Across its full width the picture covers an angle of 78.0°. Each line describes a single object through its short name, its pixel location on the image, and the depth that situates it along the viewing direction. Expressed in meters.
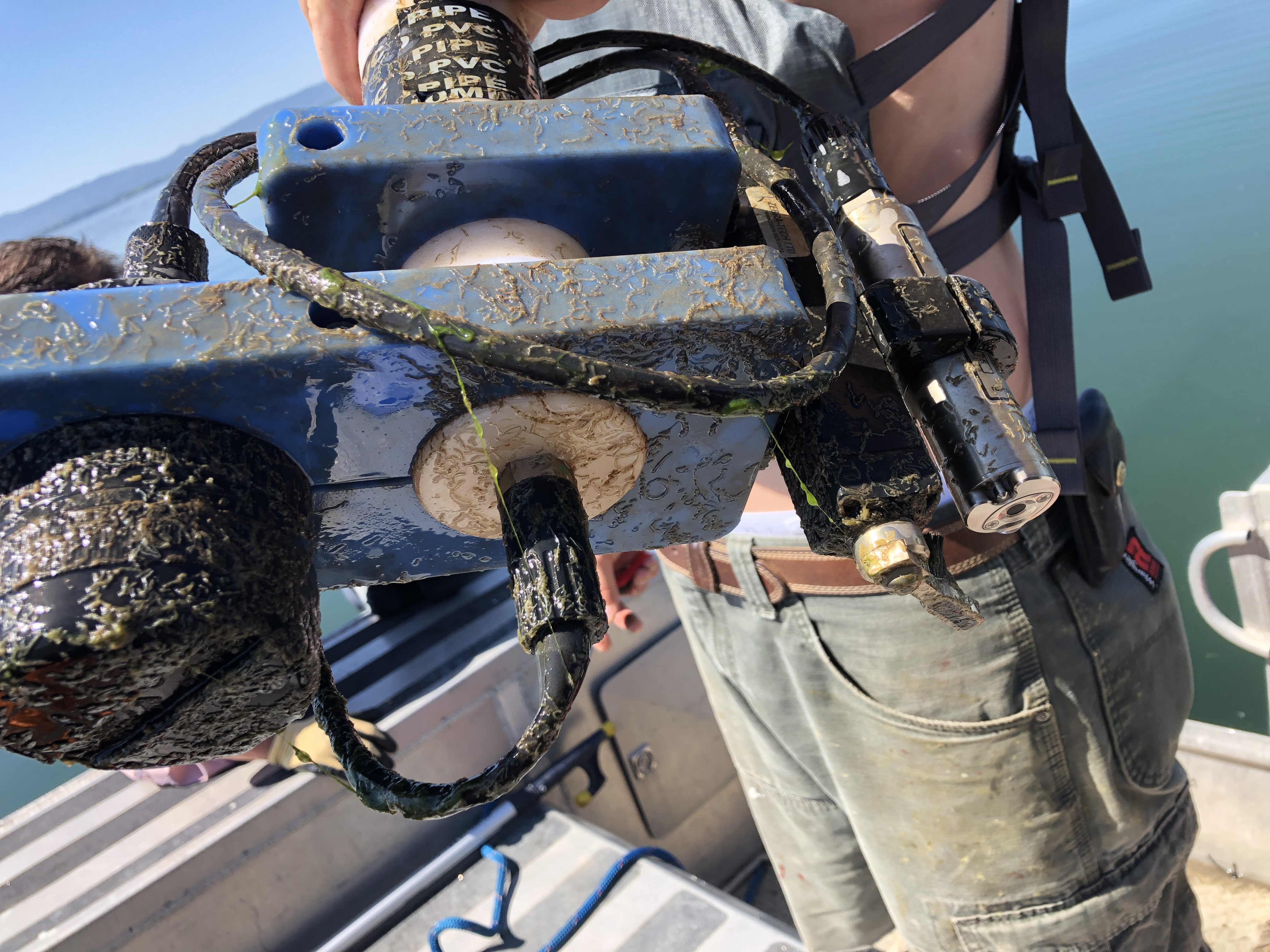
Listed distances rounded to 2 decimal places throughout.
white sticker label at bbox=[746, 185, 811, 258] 0.48
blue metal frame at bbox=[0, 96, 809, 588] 0.35
